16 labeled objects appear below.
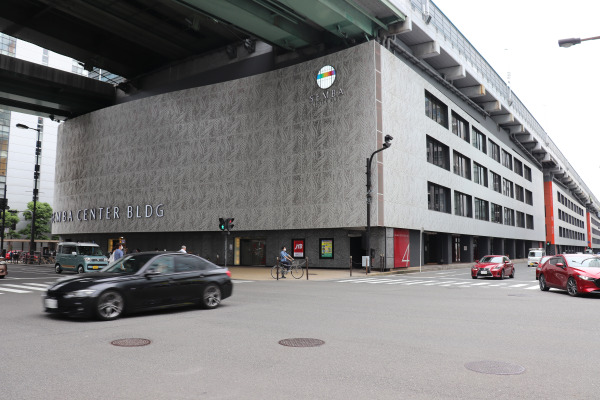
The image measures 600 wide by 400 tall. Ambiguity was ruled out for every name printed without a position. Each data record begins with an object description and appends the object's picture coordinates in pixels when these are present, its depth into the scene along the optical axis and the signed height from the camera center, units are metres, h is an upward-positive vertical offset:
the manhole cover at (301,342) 7.45 -1.55
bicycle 25.38 -1.30
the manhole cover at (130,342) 7.48 -1.57
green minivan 28.99 -0.88
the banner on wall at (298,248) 37.62 -0.15
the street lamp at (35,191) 42.27 +4.73
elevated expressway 33.19 +17.22
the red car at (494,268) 26.17 -1.09
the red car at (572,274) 15.58 -0.84
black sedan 9.94 -0.97
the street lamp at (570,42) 12.89 +5.66
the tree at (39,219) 87.31 +4.53
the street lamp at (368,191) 29.37 +3.62
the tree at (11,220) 82.34 +3.91
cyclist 25.30 -0.85
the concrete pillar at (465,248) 50.97 +0.02
